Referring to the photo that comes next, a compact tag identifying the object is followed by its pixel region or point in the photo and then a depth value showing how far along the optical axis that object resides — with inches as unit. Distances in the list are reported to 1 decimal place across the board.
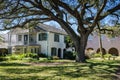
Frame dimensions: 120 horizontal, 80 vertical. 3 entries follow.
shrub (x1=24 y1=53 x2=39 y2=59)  742.6
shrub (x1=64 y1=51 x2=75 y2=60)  841.5
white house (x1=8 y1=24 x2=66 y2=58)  866.7
